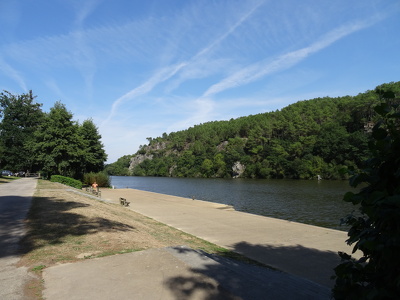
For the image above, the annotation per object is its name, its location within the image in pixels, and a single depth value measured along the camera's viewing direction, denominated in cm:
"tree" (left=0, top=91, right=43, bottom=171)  5141
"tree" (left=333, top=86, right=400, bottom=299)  180
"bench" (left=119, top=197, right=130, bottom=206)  1905
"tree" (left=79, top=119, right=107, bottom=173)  4291
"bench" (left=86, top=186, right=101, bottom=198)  2517
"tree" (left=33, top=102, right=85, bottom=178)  3369
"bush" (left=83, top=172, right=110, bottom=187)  4034
